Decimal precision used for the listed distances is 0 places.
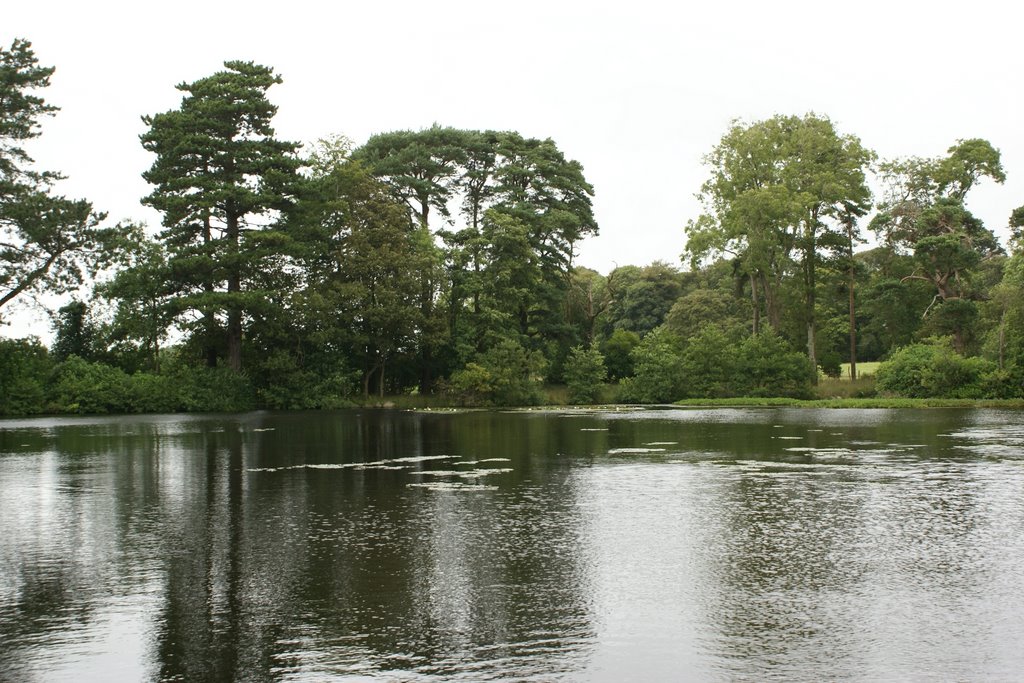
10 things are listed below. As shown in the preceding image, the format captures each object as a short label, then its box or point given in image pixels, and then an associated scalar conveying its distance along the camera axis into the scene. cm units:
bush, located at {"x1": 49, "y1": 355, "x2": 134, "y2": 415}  4484
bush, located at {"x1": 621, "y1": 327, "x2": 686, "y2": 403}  5491
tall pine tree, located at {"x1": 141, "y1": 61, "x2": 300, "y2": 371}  4806
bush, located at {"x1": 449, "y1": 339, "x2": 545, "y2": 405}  5319
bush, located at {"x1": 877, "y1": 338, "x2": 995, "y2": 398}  4697
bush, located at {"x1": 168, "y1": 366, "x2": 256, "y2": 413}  4816
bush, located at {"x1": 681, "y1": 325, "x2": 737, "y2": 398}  5500
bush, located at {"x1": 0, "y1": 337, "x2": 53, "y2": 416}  4328
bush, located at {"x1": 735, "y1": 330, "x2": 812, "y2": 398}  5356
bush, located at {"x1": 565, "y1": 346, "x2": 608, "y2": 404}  5631
